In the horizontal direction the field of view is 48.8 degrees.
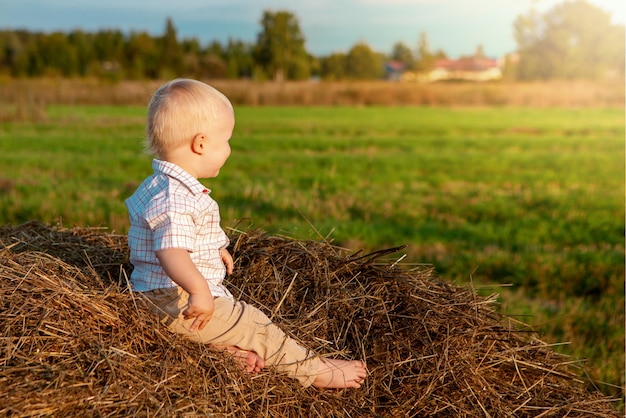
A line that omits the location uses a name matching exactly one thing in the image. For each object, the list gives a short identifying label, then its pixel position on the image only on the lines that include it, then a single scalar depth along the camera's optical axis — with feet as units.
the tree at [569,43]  249.14
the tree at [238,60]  274.36
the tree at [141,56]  254.35
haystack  7.90
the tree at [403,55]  350.84
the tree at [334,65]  307.17
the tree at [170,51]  254.88
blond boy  9.53
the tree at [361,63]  309.63
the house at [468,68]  442.50
